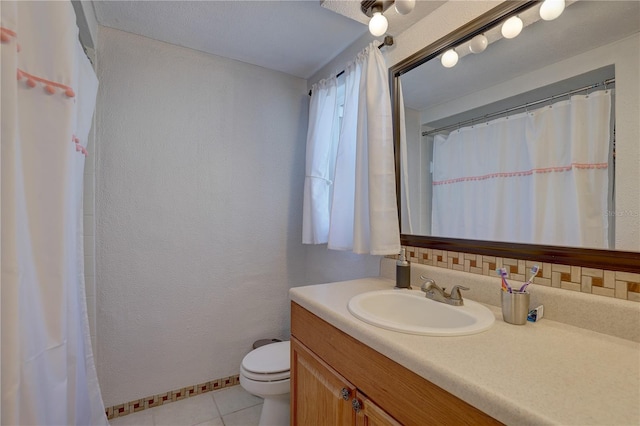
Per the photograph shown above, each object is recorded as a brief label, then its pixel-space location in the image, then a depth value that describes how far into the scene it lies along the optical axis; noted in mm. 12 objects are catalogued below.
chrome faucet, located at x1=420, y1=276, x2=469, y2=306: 1020
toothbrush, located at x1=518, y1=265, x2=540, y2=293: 871
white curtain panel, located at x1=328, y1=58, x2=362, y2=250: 1633
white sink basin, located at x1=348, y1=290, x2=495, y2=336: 814
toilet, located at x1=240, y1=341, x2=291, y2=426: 1422
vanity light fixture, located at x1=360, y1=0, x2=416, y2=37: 1292
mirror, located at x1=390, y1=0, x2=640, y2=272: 810
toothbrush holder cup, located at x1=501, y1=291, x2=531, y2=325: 852
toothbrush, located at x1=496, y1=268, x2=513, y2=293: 880
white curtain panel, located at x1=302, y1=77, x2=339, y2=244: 1892
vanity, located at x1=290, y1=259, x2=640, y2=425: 515
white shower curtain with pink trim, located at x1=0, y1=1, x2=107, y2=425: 642
